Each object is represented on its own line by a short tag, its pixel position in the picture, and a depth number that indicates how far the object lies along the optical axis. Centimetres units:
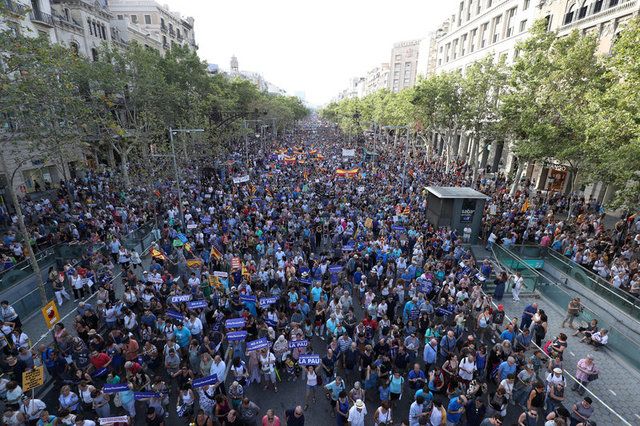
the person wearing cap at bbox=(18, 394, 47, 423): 773
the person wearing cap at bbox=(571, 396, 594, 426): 798
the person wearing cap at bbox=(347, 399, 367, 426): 772
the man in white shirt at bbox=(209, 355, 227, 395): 884
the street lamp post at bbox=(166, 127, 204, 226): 2134
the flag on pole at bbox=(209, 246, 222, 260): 1545
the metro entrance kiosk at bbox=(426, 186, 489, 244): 1998
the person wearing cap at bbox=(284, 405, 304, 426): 759
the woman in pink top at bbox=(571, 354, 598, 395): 966
